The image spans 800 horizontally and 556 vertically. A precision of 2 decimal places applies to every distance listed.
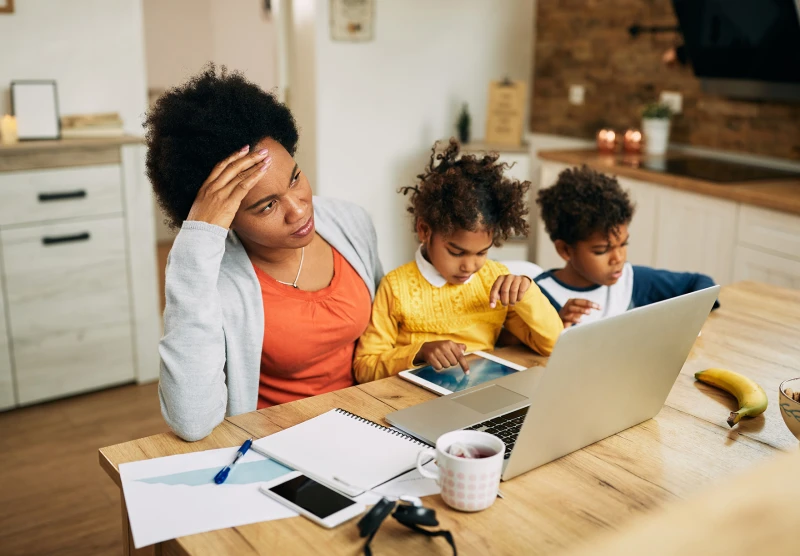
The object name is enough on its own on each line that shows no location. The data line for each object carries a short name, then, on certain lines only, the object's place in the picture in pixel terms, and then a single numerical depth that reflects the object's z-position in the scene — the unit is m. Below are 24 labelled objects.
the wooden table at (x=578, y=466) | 0.96
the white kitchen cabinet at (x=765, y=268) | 2.89
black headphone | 0.96
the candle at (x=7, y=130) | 2.99
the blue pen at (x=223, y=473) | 1.10
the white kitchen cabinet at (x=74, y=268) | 3.00
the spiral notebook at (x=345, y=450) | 1.10
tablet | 1.44
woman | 1.31
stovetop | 3.34
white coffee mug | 1.00
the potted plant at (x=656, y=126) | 3.93
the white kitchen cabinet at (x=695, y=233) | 3.14
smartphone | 1.01
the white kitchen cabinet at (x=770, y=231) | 2.86
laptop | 1.05
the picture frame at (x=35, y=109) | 3.08
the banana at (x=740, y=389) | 1.31
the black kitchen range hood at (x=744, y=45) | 3.30
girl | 1.60
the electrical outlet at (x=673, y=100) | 3.98
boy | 1.82
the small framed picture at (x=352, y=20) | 4.21
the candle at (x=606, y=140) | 4.05
